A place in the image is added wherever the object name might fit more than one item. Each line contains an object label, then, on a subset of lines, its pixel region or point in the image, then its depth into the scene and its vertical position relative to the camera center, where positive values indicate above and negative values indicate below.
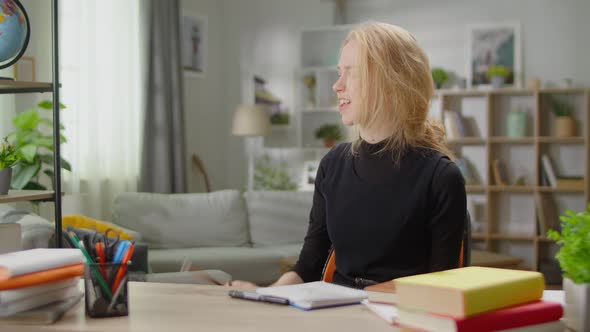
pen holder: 1.25 -0.26
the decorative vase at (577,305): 1.16 -0.27
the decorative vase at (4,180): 2.59 -0.13
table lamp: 6.39 +0.19
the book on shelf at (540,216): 5.88 -0.62
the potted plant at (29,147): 3.96 -0.02
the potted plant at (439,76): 6.16 +0.56
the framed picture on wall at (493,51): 6.12 +0.78
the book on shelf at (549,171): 5.89 -0.25
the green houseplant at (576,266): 1.15 -0.21
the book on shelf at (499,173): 6.05 -0.28
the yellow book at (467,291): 1.04 -0.23
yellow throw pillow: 4.10 -0.47
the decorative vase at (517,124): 5.99 +0.14
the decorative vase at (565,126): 5.83 +0.12
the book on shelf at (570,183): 5.79 -0.35
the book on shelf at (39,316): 1.26 -0.31
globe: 2.24 +0.36
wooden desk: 1.21 -0.31
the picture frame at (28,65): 4.20 +0.52
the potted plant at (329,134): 6.64 +0.07
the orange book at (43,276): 1.27 -0.24
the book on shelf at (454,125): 6.16 +0.14
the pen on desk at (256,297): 1.36 -0.30
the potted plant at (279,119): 6.97 +0.22
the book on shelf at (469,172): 6.22 -0.28
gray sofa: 4.73 -0.61
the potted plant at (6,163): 2.60 -0.08
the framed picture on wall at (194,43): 6.61 +0.93
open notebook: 1.33 -0.30
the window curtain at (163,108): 5.96 +0.29
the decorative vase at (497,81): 6.01 +0.50
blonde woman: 1.69 -0.09
